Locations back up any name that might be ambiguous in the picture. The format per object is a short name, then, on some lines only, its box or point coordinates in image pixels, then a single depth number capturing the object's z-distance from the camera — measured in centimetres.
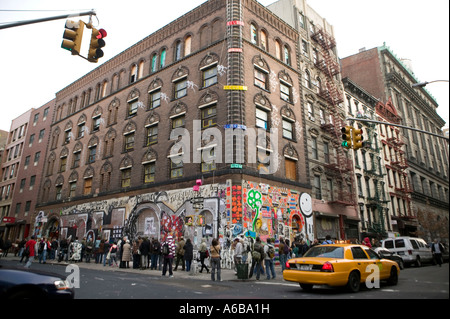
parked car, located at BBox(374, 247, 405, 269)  1669
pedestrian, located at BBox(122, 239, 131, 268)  1814
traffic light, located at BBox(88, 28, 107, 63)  905
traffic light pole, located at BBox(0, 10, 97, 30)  859
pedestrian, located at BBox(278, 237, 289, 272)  1555
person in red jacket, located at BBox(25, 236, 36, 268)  1633
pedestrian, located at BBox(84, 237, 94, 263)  2262
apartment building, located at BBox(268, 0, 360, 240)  2572
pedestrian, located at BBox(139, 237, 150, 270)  1762
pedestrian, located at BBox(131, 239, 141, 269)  1817
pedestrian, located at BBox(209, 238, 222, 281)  1290
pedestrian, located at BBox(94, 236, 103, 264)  2212
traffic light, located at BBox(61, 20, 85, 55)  853
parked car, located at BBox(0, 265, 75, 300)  545
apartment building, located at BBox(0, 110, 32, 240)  4077
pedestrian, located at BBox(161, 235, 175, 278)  1440
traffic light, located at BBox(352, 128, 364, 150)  1356
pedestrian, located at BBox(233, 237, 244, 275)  1356
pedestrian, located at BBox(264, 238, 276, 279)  1369
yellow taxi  852
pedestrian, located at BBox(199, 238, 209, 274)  1665
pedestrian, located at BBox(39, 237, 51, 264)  2143
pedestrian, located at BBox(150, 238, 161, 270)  1767
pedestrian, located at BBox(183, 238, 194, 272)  1675
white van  1874
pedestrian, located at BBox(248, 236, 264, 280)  1345
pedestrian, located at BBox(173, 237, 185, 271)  1712
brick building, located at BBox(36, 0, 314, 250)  2016
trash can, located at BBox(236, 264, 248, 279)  1302
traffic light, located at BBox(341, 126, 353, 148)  1389
